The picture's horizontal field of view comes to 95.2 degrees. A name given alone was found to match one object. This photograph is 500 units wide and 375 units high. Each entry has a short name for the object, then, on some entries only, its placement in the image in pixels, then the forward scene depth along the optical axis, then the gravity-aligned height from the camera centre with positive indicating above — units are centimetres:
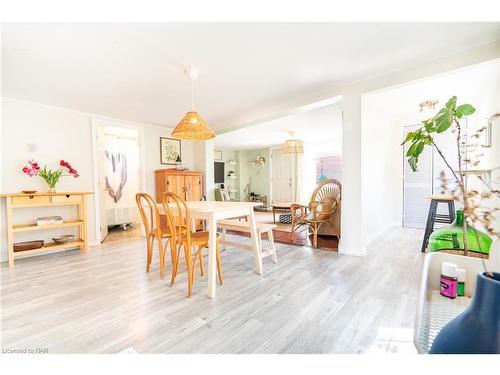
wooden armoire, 437 -2
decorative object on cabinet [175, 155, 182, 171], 476 +37
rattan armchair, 352 -39
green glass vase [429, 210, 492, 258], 124 -38
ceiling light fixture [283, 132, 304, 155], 579 +85
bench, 263 -58
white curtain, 770 +15
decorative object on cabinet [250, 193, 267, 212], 866 -66
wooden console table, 283 -46
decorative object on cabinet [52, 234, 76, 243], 324 -80
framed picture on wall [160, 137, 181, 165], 474 +68
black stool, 301 -48
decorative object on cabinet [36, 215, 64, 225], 311 -51
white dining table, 194 -33
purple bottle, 86 -38
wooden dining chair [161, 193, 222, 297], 196 -53
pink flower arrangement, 319 +15
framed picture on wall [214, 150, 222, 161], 841 +98
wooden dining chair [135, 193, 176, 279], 230 -54
